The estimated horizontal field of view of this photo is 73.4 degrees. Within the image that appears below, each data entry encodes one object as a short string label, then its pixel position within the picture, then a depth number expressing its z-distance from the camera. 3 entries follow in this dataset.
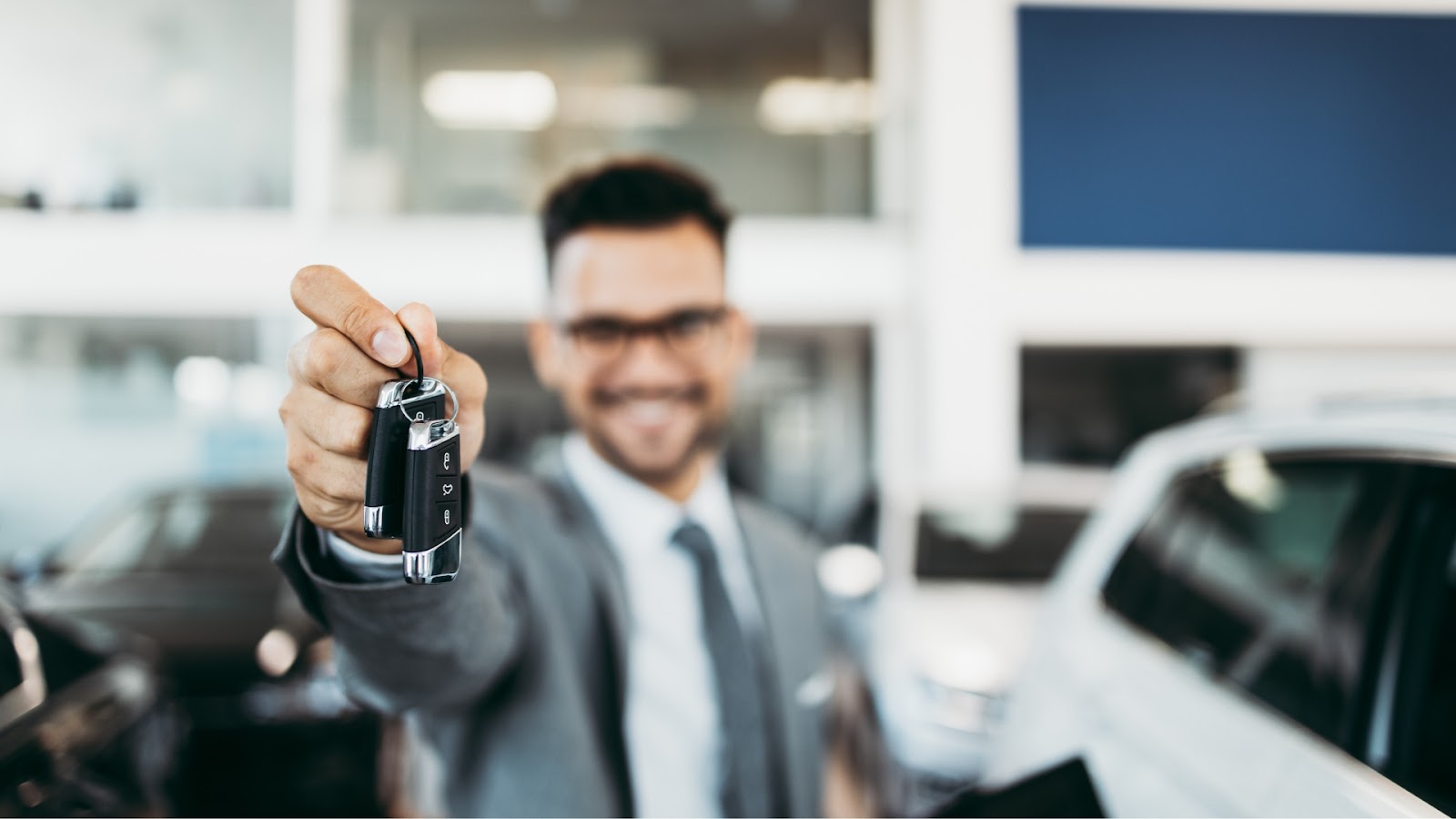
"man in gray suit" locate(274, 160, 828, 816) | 1.09
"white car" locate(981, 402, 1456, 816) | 1.18
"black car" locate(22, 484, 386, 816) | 3.17
